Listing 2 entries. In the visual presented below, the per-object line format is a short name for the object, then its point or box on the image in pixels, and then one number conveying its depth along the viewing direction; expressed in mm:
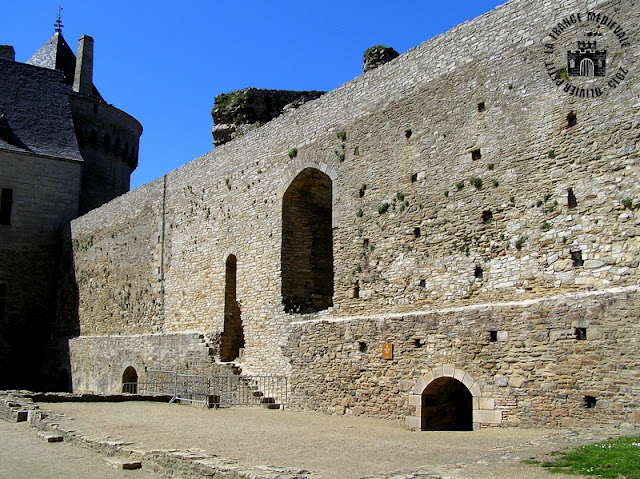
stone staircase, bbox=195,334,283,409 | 14679
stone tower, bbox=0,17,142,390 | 27688
